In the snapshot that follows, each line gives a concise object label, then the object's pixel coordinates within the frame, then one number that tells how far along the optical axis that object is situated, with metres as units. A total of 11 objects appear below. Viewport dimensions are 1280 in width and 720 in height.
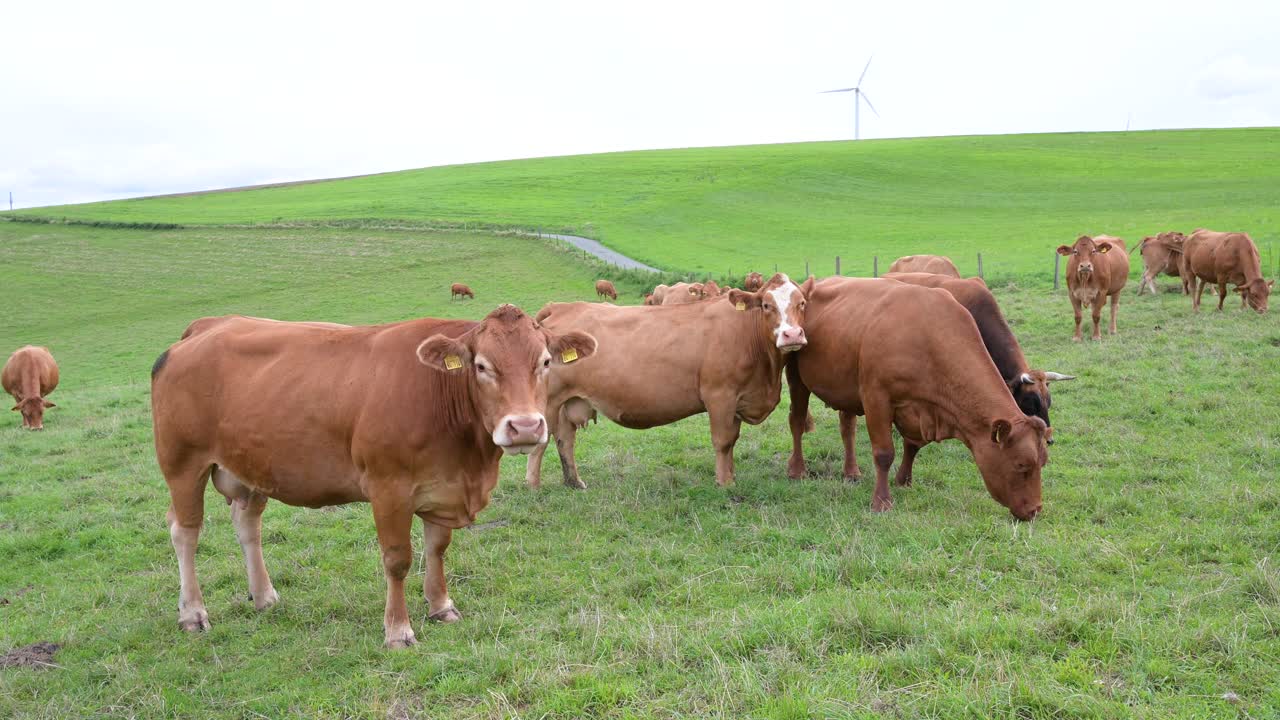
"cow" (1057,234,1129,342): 17.22
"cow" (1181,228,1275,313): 18.92
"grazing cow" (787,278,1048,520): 7.64
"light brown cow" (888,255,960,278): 17.69
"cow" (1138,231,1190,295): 23.25
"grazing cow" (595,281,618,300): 35.72
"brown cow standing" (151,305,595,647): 5.91
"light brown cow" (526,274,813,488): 9.77
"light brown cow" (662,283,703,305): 17.33
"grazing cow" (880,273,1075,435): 9.12
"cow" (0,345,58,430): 17.89
